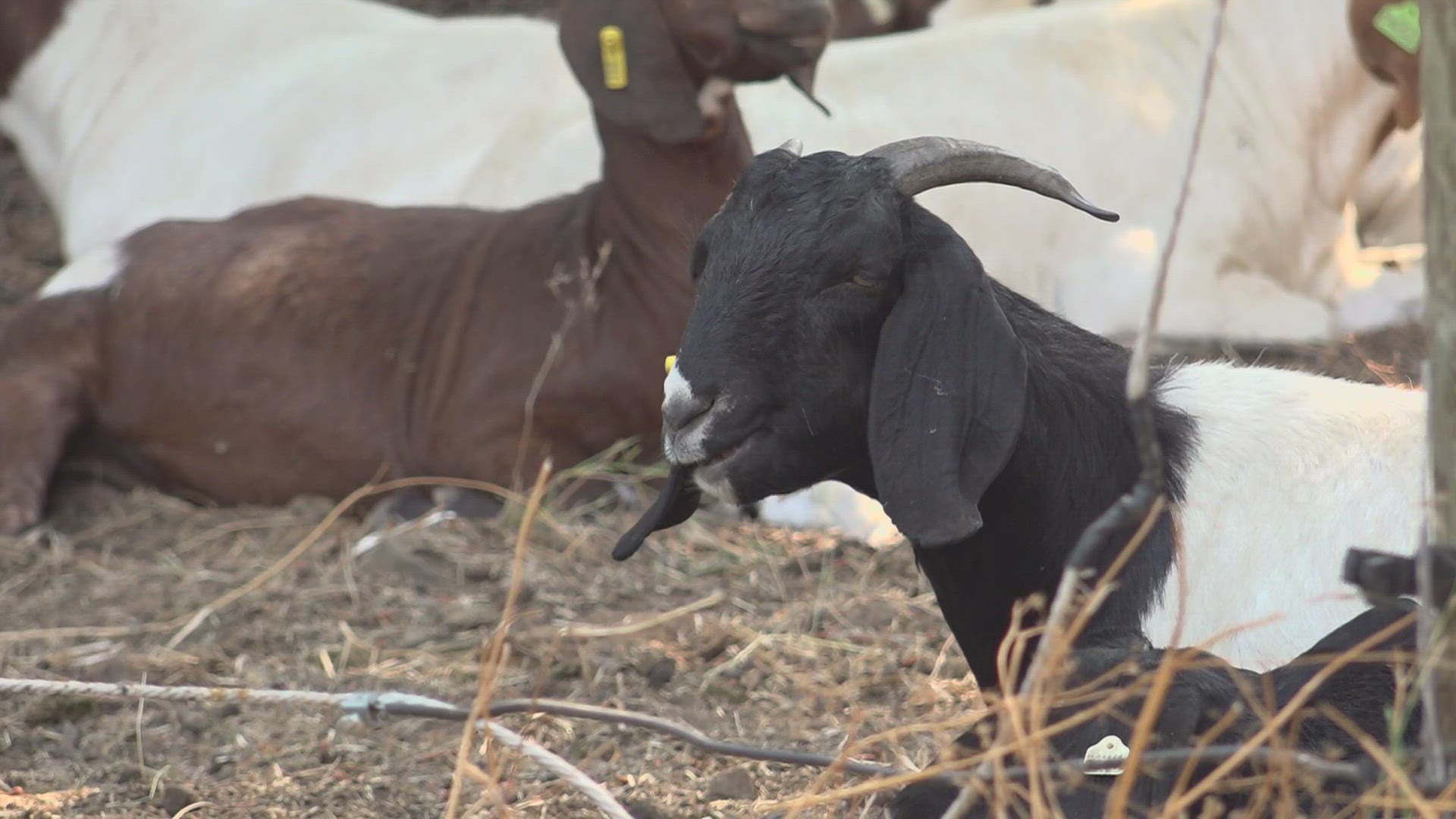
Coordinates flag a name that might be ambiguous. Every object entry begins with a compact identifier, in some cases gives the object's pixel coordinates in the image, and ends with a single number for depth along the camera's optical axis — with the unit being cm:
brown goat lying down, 1039
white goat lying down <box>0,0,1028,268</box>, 1353
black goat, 575
